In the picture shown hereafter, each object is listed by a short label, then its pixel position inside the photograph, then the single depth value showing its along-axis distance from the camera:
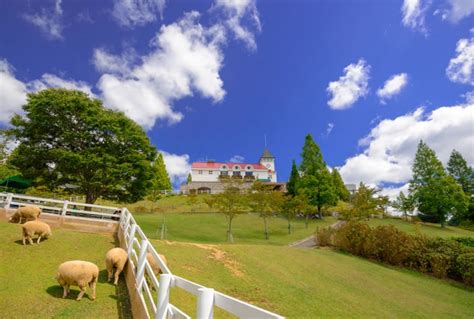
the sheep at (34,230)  8.66
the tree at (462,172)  51.41
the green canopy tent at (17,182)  20.00
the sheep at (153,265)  7.22
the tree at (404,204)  43.91
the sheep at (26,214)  11.04
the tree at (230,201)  26.22
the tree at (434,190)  39.78
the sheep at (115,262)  6.94
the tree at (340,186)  62.59
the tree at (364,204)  28.20
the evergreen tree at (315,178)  42.59
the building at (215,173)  74.94
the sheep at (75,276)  5.67
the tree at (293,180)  49.22
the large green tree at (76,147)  21.48
